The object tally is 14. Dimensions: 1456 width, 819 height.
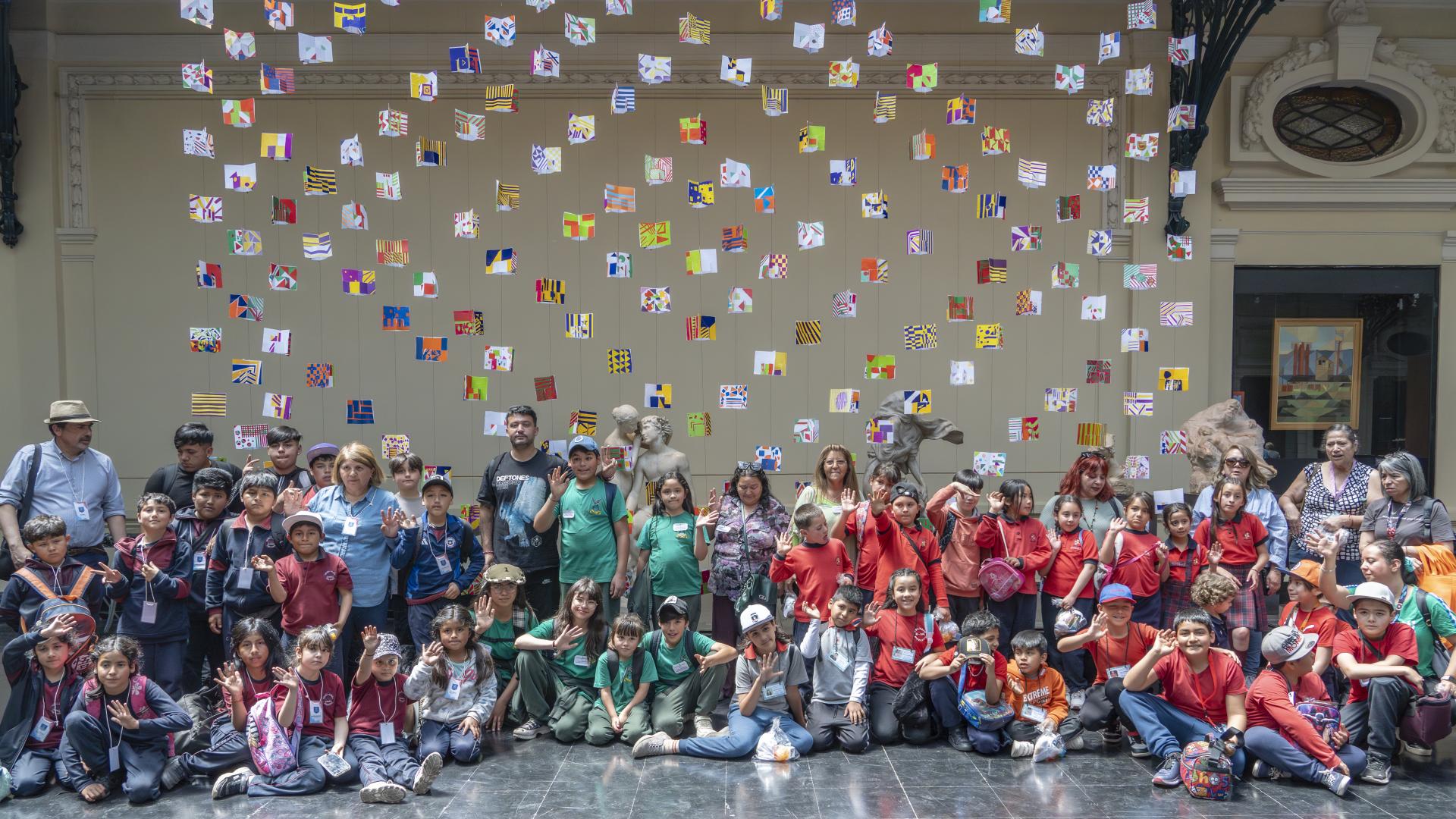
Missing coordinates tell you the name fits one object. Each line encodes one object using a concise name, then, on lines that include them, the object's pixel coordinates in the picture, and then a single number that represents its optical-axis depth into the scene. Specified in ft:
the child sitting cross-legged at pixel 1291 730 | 16.84
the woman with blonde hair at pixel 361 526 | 19.80
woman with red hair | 22.09
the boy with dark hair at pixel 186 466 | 21.67
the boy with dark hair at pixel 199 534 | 19.77
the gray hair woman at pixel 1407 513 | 20.43
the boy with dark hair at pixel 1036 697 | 18.60
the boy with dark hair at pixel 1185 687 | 17.58
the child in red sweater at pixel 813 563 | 20.44
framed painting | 30.63
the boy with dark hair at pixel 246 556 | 18.85
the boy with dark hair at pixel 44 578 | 18.21
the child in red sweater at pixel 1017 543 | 21.16
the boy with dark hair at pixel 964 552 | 21.31
